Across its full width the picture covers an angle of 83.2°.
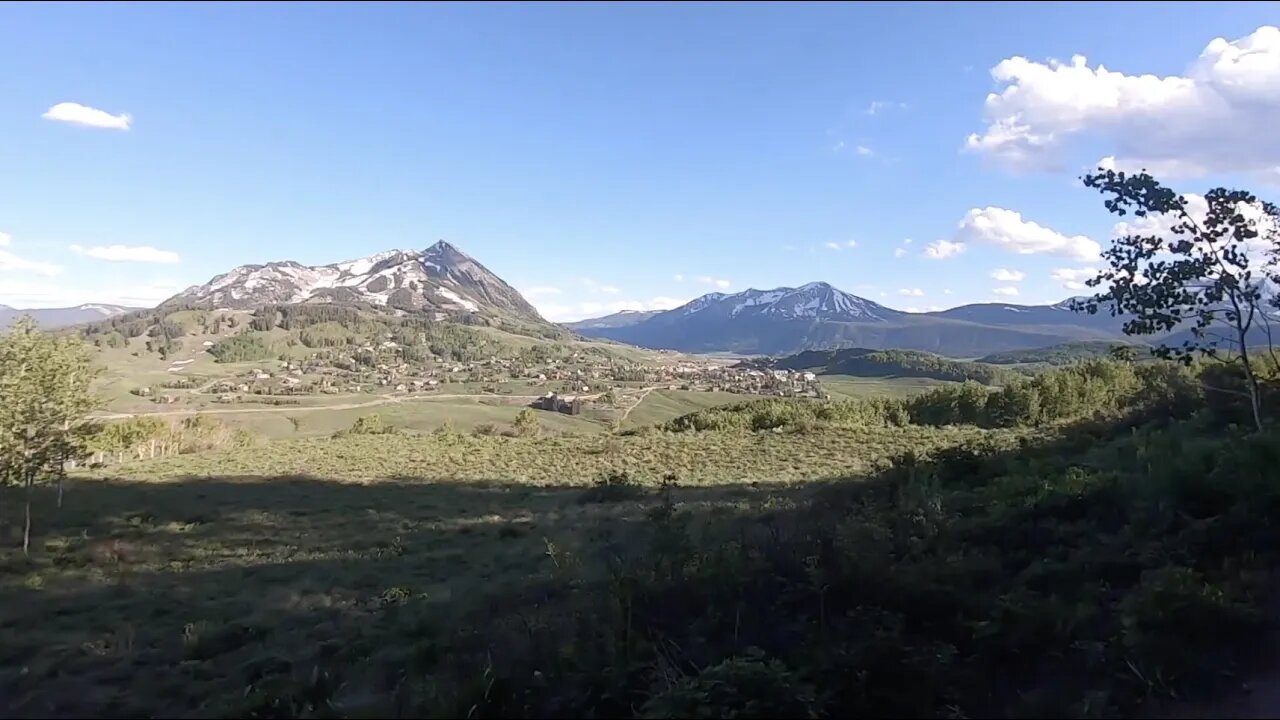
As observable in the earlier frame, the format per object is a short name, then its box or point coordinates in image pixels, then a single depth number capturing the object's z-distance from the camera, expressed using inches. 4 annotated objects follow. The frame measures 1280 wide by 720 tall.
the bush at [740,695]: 152.0
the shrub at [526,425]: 1861.5
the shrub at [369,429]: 1972.2
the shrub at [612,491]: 735.1
